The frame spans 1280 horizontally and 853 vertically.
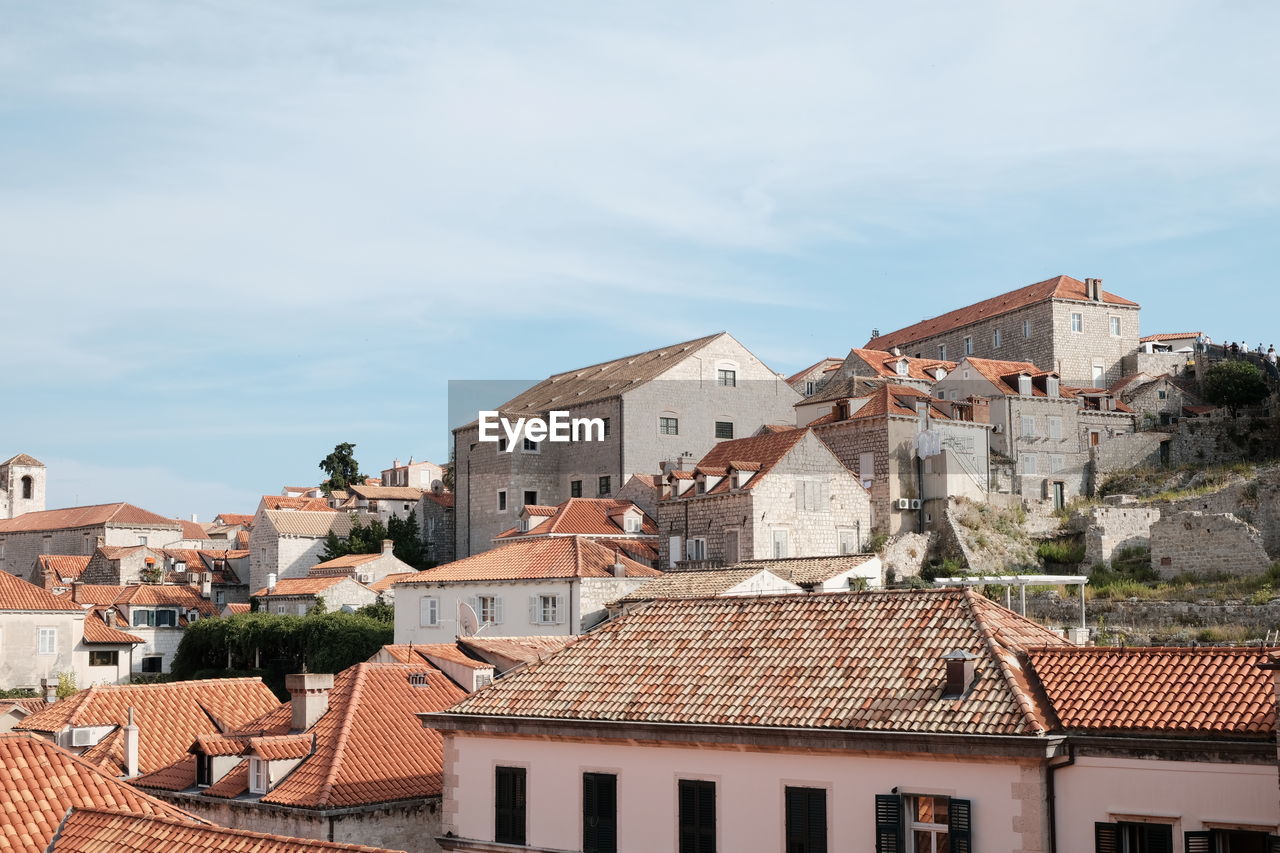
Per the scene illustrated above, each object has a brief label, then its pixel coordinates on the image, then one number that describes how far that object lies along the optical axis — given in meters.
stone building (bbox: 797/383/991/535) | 60.09
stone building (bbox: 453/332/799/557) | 65.75
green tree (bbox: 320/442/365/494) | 115.56
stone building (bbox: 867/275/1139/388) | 81.31
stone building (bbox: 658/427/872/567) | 52.62
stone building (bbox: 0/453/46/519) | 114.56
